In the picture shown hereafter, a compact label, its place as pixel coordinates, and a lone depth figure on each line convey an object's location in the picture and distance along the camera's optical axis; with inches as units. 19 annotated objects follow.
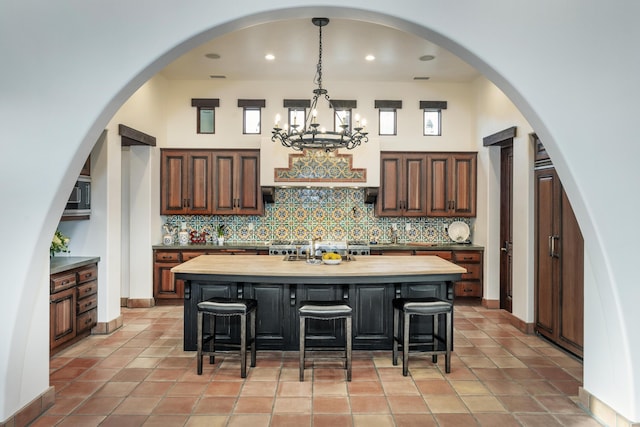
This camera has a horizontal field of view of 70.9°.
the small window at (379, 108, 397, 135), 295.9
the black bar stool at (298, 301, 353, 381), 152.7
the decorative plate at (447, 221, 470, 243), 290.7
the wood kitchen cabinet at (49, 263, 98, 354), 176.6
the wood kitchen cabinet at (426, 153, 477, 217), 283.0
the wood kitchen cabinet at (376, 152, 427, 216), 282.7
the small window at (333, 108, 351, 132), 289.4
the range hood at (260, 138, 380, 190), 270.5
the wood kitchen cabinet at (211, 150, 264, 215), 278.4
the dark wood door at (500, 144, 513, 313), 255.9
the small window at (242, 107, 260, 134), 293.4
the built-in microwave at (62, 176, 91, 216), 192.5
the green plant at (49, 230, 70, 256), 189.2
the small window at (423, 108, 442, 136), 297.9
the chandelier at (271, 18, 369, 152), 177.5
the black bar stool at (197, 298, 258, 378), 155.8
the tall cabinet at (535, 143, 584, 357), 178.1
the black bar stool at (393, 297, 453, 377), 158.4
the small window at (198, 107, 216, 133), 292.5
